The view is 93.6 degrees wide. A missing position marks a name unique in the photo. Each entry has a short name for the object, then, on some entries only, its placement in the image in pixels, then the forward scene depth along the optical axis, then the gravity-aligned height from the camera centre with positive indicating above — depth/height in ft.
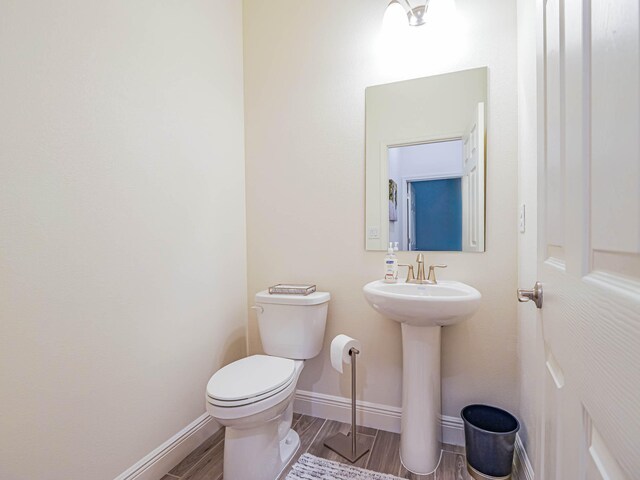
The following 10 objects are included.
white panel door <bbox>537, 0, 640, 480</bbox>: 1.02 -0.03
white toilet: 3.84 -2.07
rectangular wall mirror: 4.93 +1.22
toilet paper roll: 4.67 -1.83
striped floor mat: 4.31 -3.51
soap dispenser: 5.13 -0.62
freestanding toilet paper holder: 4.78 -3.52
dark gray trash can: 4.00 -2.96
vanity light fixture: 5.09 +3.77
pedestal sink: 4.43 -2.35
